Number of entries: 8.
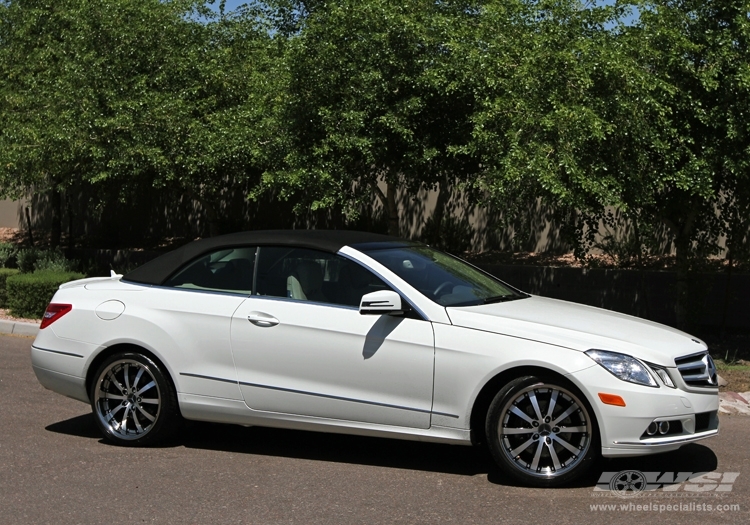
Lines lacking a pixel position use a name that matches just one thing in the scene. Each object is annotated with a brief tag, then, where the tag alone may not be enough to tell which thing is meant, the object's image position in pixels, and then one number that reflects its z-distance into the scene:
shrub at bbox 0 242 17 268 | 19.65
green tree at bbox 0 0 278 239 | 14.80
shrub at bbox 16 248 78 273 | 17.28
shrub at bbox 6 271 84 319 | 14.44
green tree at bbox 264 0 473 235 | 12.59
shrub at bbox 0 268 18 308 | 15.77
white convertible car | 5.75
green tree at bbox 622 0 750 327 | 10.73
